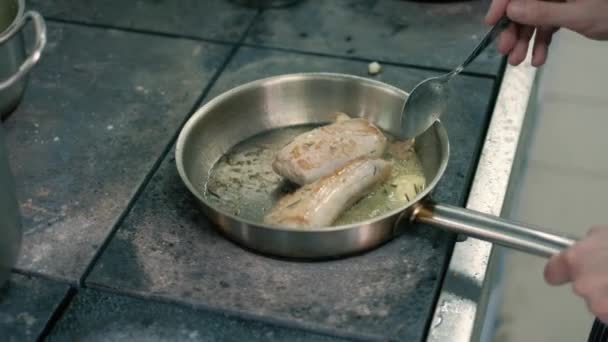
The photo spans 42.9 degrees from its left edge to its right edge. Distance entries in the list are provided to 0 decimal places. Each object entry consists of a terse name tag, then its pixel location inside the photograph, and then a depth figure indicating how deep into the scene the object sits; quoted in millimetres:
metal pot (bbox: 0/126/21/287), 807
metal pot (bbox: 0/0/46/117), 922
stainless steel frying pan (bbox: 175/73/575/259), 886
